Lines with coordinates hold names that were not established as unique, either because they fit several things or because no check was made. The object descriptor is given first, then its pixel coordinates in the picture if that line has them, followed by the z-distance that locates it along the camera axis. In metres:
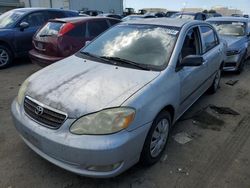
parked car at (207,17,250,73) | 5.24
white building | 22.36
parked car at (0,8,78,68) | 5.40
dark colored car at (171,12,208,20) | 11.04
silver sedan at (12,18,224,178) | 1.74
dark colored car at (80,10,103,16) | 15.90
